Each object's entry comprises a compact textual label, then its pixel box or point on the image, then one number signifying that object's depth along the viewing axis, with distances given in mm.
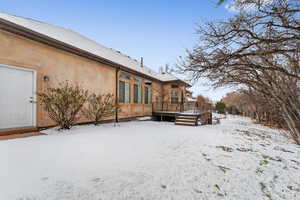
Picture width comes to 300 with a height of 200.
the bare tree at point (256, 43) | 2812
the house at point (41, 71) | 4211
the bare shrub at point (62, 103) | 4844
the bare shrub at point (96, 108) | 6473
